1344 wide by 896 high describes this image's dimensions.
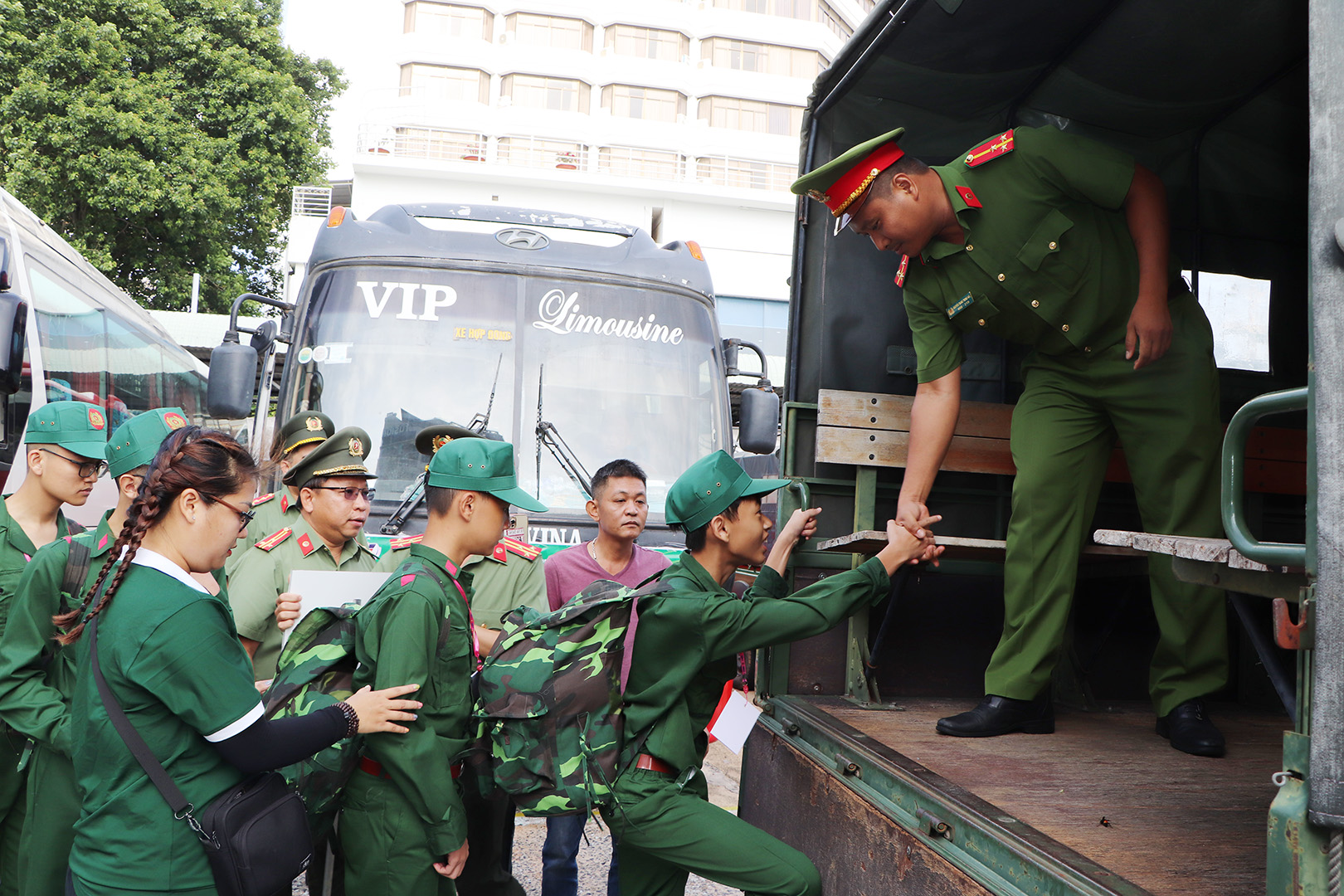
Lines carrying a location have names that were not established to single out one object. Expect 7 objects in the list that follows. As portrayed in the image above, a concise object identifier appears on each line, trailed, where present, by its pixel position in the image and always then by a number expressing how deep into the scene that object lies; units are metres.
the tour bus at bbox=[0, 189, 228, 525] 6.08
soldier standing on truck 3.05
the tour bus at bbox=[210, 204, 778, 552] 5.57
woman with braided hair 1.98
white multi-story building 36.62
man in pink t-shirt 4.05
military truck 2.54
